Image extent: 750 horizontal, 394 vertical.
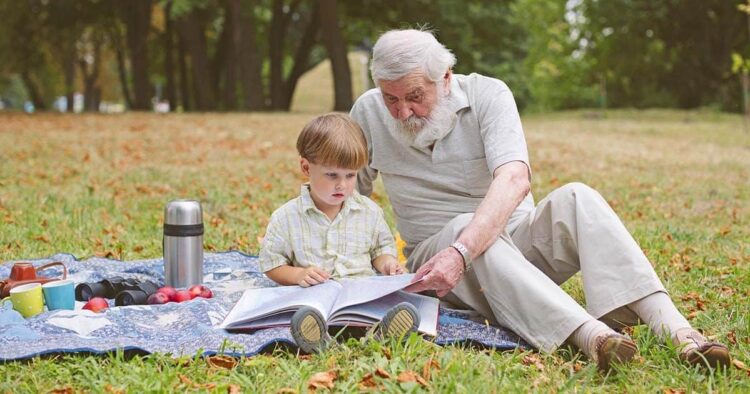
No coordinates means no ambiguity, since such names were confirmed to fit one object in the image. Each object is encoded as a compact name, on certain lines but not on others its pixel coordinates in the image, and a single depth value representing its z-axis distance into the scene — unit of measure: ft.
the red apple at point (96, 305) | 12.34
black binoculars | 13.05
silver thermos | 14.20
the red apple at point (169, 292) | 13.17
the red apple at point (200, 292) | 13.34
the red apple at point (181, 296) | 13.15
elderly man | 11.04
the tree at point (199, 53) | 77.30
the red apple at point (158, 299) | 13.01
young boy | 12.24
